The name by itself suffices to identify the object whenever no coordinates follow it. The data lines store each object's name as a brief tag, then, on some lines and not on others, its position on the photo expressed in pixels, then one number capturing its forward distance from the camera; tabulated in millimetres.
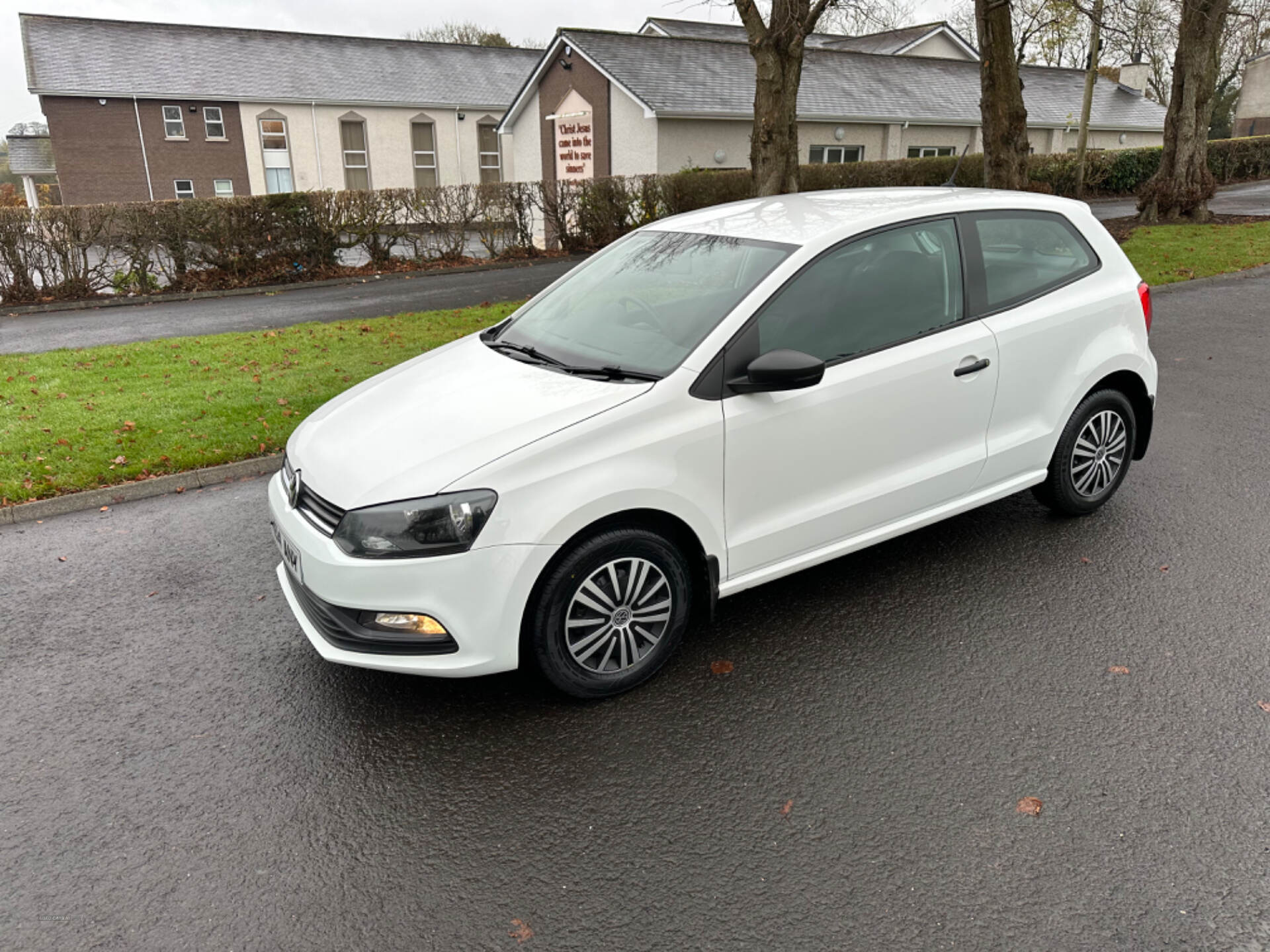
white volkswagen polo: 3365
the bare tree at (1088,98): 24422
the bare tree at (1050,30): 24938
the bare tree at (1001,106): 14688
